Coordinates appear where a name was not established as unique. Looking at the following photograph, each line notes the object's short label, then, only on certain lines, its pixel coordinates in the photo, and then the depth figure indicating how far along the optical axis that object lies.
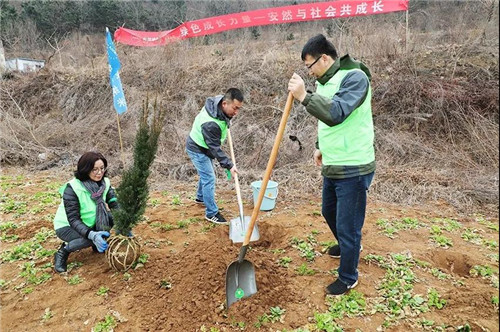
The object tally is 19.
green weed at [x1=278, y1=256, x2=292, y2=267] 3.41
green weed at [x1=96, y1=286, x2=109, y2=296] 2.98
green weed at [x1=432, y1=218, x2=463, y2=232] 4.24
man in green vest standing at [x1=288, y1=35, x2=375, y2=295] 2.28
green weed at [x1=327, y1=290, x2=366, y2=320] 2.71
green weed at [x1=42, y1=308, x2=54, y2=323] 2.73
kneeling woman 3.19
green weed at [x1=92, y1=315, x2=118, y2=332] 2.60
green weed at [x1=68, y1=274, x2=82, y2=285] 3.13
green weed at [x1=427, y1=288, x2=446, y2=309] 2.76
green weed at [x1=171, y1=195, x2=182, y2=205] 5.33
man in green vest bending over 4.12
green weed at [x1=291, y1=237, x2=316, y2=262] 3.54
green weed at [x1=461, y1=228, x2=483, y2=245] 3.93
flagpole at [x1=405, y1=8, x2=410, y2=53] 8.93
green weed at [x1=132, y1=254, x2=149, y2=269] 3.34
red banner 8.88
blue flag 5.31
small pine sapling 3.13
